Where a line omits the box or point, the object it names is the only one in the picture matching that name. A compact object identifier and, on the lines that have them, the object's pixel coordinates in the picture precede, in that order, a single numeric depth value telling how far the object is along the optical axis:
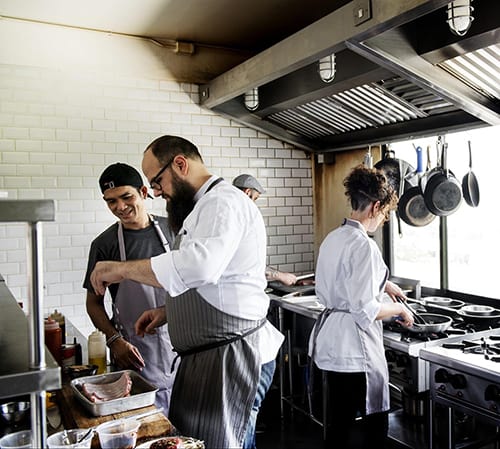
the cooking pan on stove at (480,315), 3.34
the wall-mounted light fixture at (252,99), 4.45
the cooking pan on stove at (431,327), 3.05
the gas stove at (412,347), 2.99
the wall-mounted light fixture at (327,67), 3.46
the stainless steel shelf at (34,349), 0.96
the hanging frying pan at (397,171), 4.10
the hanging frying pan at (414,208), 4.10
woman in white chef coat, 2.88
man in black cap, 2.80
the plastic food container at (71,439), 1.53
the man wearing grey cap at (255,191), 4.53
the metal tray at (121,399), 1.85
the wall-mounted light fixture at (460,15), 2.47
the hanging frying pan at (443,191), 3.76
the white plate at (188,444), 1.55
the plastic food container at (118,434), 1.57
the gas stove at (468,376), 2.53
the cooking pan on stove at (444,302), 3.79
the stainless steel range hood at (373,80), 2.71
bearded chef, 1.94
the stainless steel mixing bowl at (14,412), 1.80
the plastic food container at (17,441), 1.46
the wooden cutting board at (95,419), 1.70
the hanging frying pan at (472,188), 3.74
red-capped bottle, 2.48
